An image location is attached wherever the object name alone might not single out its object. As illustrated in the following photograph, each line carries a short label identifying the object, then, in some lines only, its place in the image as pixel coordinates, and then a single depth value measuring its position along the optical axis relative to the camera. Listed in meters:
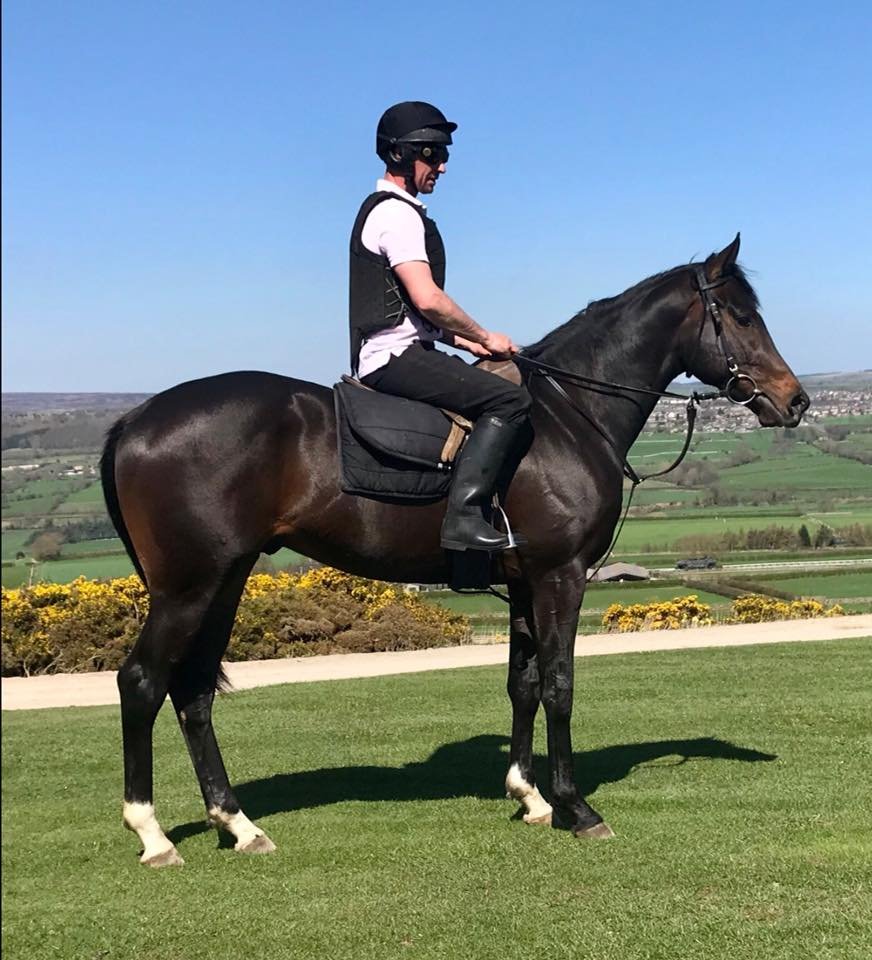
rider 5.68
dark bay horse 5.62
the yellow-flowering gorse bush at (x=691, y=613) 17.86
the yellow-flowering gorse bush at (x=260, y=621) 14.12
